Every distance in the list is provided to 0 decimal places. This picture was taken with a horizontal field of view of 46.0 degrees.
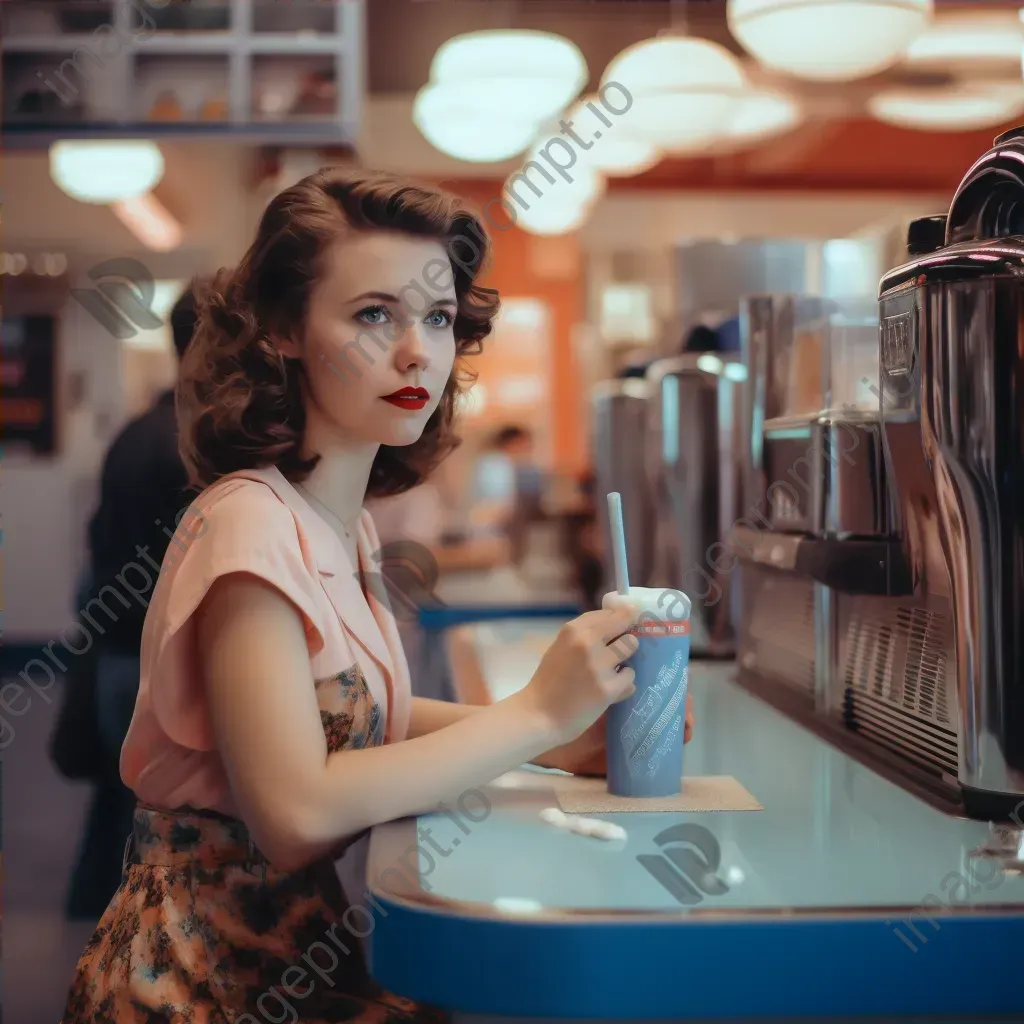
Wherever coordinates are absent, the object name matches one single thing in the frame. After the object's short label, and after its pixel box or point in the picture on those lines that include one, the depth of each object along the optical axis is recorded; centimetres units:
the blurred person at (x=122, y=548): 236
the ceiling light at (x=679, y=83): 361
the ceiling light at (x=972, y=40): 461
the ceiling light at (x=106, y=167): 438
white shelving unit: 382
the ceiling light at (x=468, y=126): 428
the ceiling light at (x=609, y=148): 462
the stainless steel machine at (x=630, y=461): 276
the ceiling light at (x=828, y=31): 278
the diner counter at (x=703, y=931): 82
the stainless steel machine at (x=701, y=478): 230
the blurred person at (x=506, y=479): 715
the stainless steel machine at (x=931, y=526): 105
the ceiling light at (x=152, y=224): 764
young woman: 103
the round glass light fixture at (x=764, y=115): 509
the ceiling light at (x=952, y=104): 568
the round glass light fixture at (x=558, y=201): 597
